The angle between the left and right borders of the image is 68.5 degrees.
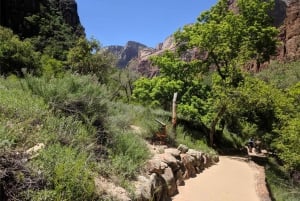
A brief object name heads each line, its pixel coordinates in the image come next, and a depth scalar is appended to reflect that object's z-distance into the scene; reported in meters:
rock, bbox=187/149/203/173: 7.91
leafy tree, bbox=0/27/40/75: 17.28
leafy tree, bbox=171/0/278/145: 12.44
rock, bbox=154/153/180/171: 5.97
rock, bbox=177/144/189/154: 7.76
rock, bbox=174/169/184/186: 6.22
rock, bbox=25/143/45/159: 2.84
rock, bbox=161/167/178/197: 5.37
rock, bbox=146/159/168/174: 4.94
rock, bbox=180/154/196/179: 7.01
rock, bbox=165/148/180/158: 6.78
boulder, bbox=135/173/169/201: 3.92
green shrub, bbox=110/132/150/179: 4.13
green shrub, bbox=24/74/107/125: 4.35
